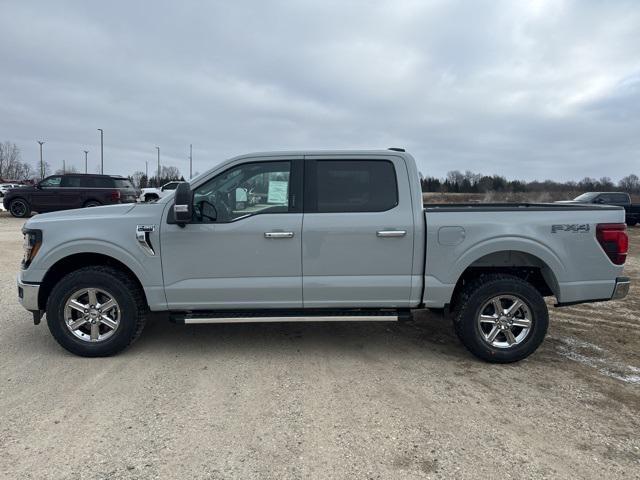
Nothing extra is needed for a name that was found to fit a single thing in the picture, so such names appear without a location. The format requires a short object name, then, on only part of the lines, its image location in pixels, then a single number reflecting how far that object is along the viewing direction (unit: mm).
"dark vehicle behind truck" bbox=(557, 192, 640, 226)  20841
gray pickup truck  4414
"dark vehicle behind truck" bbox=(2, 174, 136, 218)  18375
